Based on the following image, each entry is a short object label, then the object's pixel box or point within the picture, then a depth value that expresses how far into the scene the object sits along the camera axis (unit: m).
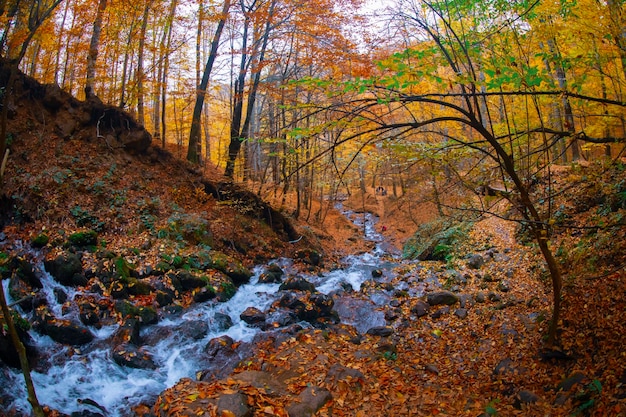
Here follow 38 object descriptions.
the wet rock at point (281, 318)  8.44
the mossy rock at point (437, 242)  13.54
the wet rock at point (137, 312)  7.59
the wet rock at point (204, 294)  8.94
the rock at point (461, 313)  7.96
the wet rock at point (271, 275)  10.91
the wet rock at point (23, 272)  7.40
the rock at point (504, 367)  5.53
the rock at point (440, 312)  8.28
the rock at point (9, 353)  5.57
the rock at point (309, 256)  13.61
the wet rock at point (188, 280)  9.14
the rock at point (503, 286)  8.60
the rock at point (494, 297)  8.22
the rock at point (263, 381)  5.42
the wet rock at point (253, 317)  8.48
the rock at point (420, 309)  8.59
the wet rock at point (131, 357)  6.52
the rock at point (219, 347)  7.16
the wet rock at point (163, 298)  8.30
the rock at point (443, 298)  8.73
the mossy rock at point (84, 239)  8.91
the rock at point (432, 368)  6.08
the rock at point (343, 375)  5.66
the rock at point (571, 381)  4.60
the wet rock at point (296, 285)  10.34
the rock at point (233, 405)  4.59
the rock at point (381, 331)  7.98
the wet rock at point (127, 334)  6.93
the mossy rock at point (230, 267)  10.49
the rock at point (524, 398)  4.73
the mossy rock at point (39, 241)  8.48
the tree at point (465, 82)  3.51
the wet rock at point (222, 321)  8.16
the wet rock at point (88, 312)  7.13
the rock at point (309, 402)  4.83
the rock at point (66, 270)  7.90
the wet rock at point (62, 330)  6.65
